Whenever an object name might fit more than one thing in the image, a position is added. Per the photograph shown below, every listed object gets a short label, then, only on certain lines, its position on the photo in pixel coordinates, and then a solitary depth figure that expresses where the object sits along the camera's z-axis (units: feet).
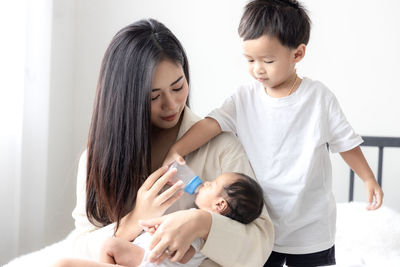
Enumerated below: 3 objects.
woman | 4.49
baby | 4.43
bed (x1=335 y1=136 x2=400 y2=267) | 7.41
